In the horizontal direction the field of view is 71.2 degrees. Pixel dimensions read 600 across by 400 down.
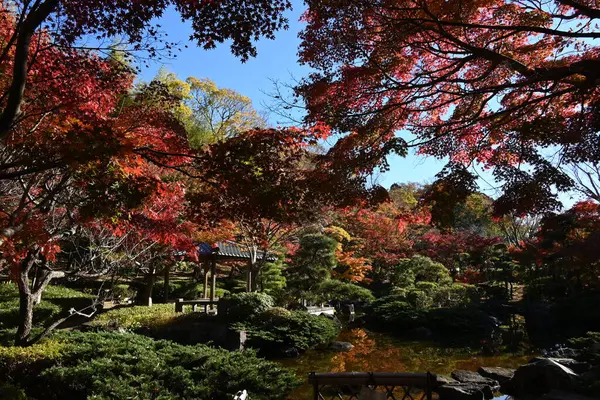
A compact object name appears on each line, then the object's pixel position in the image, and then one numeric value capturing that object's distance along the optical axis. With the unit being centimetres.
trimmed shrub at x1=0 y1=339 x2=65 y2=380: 542
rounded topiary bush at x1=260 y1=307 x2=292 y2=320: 1057
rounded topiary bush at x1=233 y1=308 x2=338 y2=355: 984
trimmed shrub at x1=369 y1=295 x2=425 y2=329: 1375
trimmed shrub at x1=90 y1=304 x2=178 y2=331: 974
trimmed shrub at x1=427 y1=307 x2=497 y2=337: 1337
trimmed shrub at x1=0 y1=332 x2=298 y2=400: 446
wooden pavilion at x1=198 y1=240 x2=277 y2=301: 1311
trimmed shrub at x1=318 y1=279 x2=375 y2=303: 1503
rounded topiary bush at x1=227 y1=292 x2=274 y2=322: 1053
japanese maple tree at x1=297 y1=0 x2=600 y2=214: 415
